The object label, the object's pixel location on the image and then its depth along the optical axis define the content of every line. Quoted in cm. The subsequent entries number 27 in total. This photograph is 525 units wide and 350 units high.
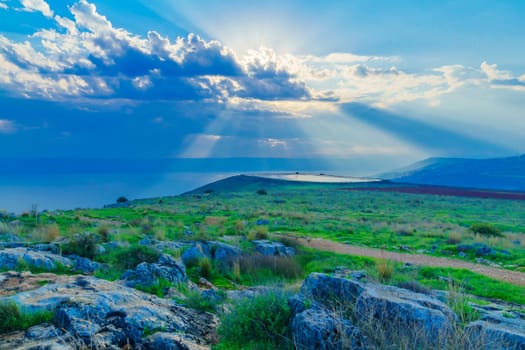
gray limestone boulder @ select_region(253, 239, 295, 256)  1694
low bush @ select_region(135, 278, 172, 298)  927
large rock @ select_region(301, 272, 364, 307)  676
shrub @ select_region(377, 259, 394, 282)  1178
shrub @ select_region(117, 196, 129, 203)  6684
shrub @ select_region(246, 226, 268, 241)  2016
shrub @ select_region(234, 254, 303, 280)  1394
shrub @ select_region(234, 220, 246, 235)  2309
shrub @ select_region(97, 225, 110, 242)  1640
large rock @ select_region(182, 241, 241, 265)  1410
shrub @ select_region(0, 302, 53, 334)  604
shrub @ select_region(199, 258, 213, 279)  1302
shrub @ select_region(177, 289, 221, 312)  816
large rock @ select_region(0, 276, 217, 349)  580
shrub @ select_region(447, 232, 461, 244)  2260
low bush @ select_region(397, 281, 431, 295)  843
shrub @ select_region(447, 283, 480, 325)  652
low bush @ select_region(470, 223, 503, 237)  2681
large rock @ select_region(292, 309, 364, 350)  553
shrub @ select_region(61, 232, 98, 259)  1277
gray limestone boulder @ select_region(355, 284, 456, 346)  547
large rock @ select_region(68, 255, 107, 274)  1127
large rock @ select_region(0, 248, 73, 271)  1030
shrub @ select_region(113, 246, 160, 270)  1205
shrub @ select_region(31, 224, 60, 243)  1535
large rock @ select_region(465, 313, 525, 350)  516
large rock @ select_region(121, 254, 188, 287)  963
